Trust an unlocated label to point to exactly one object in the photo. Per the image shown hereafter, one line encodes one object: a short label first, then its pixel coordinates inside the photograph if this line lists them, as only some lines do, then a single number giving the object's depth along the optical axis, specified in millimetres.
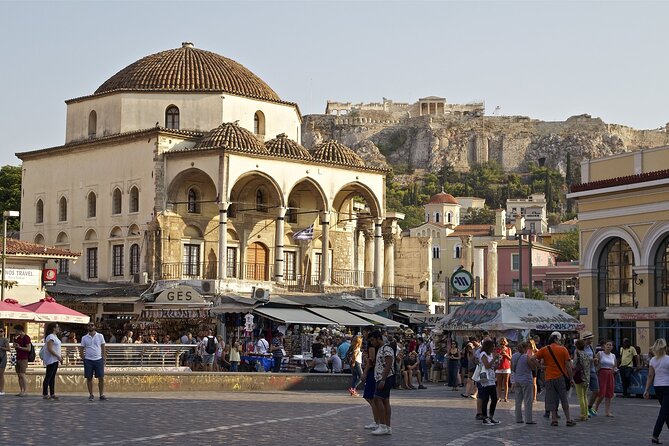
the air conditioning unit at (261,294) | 42531
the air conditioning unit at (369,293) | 50412
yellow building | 33344
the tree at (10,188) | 65500
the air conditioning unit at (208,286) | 45469
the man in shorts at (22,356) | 22938
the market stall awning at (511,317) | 29141
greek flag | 49312
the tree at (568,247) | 118500
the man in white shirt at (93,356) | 22125
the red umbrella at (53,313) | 31891
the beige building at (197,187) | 47969
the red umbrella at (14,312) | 31297
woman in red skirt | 21828
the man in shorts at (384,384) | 16875
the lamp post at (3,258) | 35000
